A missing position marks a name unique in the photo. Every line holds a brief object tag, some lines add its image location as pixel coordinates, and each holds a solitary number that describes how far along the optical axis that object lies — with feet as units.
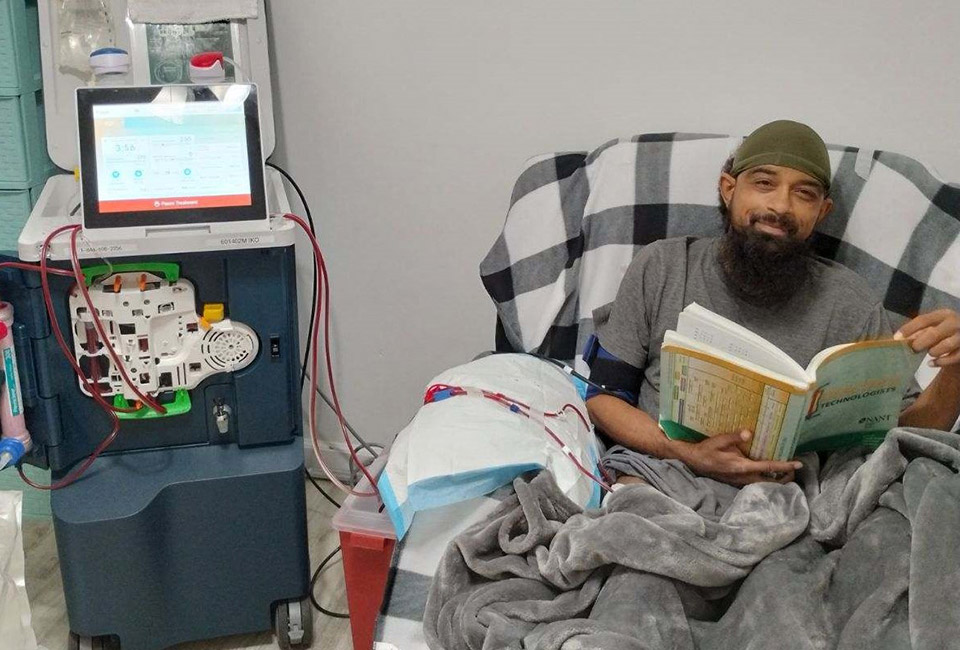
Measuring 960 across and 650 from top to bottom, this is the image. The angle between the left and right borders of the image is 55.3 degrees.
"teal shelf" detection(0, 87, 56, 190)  5.49
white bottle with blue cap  4.90
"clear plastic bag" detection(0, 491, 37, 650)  4.18
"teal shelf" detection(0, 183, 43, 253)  5.68
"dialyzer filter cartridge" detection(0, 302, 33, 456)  4.66
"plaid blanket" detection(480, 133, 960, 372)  5.00
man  4.78
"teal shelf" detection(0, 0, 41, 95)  5.31
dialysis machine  4.67
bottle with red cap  5.14
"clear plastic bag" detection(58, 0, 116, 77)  5.40
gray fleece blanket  3.34
